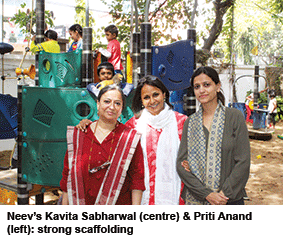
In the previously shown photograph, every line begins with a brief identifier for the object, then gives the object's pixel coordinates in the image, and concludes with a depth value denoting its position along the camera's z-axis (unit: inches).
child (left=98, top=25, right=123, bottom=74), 216.3
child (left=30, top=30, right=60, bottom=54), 190.7
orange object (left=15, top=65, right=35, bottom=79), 249.4
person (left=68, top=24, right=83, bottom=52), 216.7
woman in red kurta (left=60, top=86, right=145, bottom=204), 83.4
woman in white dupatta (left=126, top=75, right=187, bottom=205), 98.4
